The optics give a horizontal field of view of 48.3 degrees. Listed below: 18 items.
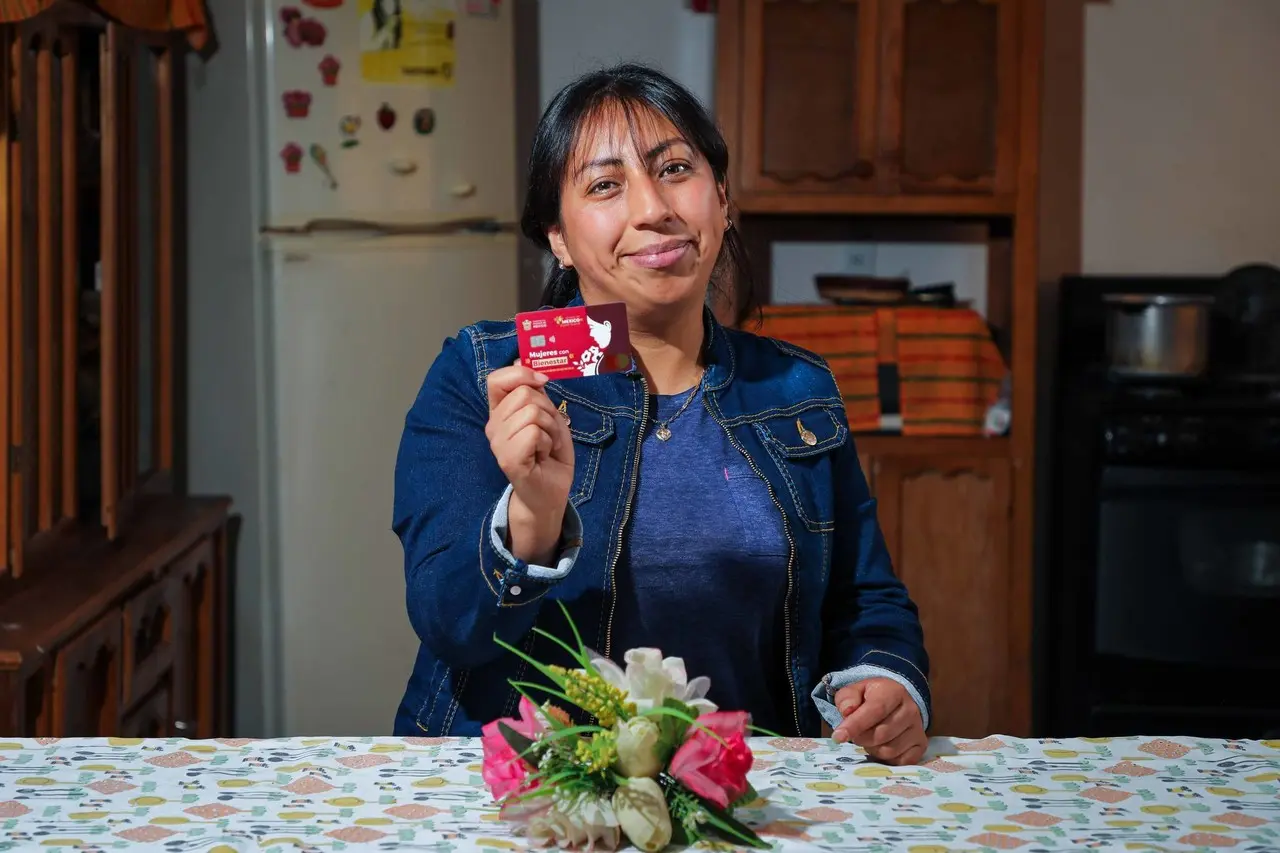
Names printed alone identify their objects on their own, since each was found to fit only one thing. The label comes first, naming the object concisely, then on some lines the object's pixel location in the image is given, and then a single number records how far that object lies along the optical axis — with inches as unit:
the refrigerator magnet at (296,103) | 130.7
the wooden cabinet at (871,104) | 134.1
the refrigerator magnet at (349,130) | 131.5
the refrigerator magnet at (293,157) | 131.1
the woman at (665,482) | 59.8
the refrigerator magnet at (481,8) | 133.1
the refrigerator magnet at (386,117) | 131.7
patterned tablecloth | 44.4
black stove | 128.3
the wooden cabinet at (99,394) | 87.5
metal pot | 133.7
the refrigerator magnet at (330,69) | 130.9
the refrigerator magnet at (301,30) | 130.4
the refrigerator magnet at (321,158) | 131.3
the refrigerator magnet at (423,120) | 132.3
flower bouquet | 41.6
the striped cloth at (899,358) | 136.6
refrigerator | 131.3
